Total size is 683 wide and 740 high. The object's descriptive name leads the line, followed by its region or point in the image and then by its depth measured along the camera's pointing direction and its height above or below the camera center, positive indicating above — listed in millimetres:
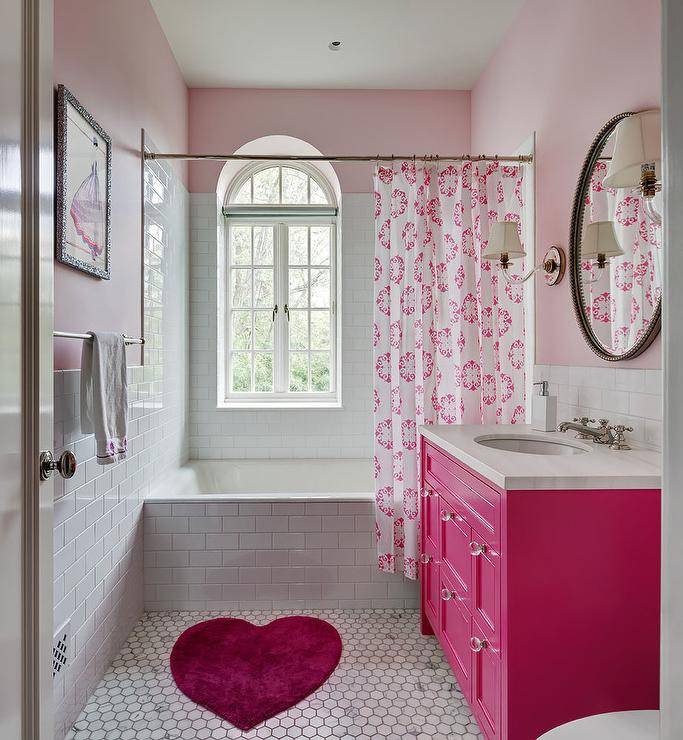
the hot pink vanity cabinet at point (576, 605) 1307 -585
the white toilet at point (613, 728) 906 -630
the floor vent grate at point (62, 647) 1636 -884
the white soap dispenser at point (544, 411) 2020 -170
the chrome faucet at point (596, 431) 1684 -211
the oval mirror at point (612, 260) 1596 +355
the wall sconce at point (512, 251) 2193 +484
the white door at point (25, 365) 918 +1
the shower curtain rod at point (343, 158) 2416 +968
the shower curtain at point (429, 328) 2426 +174
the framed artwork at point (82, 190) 1671 +607
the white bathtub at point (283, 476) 3337 -700
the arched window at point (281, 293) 3770 +517
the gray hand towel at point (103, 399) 1733 -112
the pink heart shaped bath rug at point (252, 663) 1840 -1151
